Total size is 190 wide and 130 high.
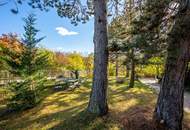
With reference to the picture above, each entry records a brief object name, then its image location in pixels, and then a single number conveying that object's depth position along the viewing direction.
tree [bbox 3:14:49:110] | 4.42
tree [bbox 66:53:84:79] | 13.85
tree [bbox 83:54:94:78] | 14.40
